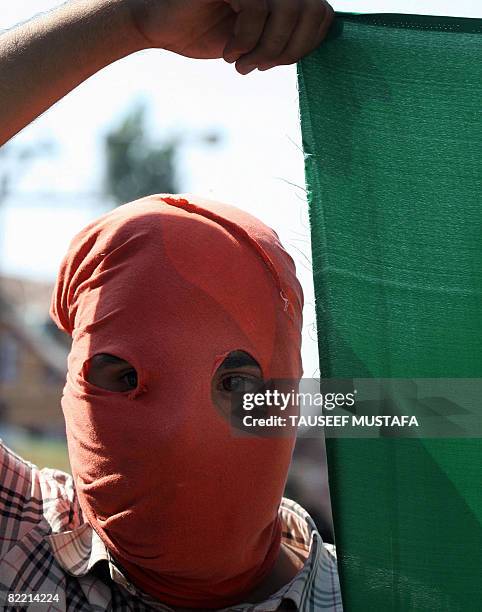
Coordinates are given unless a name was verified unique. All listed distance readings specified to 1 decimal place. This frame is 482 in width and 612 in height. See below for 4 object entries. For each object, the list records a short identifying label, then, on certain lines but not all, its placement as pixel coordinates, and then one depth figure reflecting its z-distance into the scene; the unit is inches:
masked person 86.7
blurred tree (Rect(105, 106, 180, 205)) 1122.7
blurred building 855.9
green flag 86.4
